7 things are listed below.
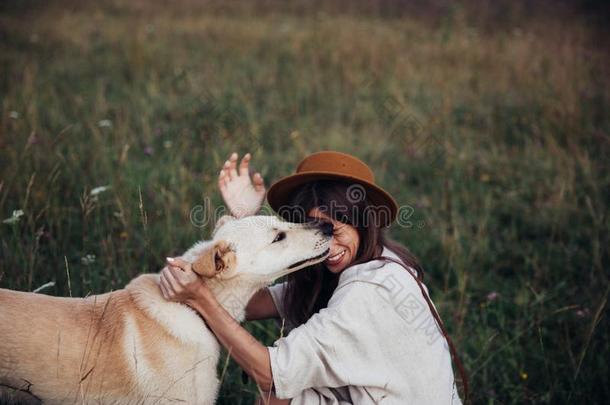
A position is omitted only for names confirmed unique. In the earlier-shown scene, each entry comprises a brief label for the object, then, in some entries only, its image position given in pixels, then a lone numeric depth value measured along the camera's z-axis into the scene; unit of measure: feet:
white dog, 6.99
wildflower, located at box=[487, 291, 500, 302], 11.80
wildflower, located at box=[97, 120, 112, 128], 14.43
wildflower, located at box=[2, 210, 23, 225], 9.50
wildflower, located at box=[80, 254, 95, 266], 10.22
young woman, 7.27
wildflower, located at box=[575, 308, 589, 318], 11.24
